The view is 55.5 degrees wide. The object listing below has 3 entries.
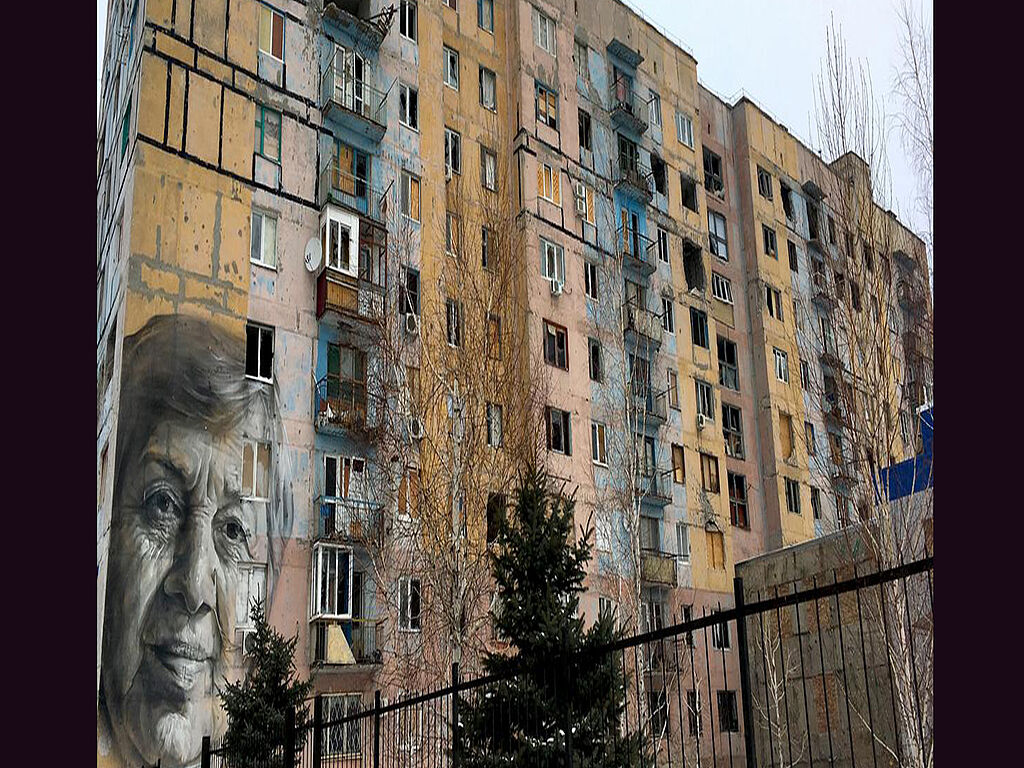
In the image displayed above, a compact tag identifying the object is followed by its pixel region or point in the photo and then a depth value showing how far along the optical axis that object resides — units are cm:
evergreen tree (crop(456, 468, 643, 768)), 779
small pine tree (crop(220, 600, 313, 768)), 1261
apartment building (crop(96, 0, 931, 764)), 1903
